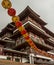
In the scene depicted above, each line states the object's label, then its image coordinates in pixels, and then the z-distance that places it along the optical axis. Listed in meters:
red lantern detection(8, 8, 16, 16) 9.12
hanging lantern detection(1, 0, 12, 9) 8.01
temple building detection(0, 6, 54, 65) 23.75
